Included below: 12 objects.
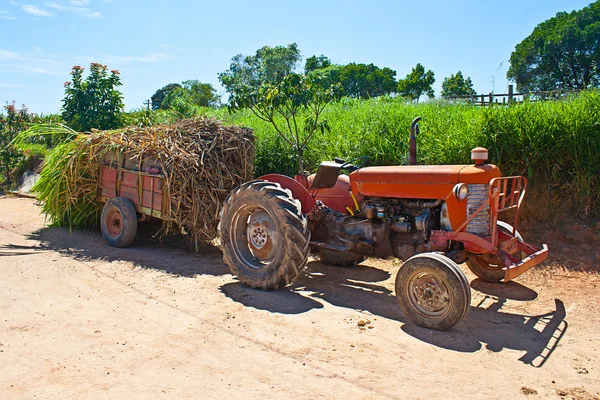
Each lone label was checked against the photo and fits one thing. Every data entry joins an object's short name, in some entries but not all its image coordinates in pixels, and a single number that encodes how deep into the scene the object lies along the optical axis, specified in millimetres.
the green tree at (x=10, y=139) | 14125
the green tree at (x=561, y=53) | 29234
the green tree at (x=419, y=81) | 36000
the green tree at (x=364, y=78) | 43656
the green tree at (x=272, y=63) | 36719
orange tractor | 4531
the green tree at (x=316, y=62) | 46062
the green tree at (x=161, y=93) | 58281
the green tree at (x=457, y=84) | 35812
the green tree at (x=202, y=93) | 32000
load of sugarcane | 6785
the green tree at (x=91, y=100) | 11453
